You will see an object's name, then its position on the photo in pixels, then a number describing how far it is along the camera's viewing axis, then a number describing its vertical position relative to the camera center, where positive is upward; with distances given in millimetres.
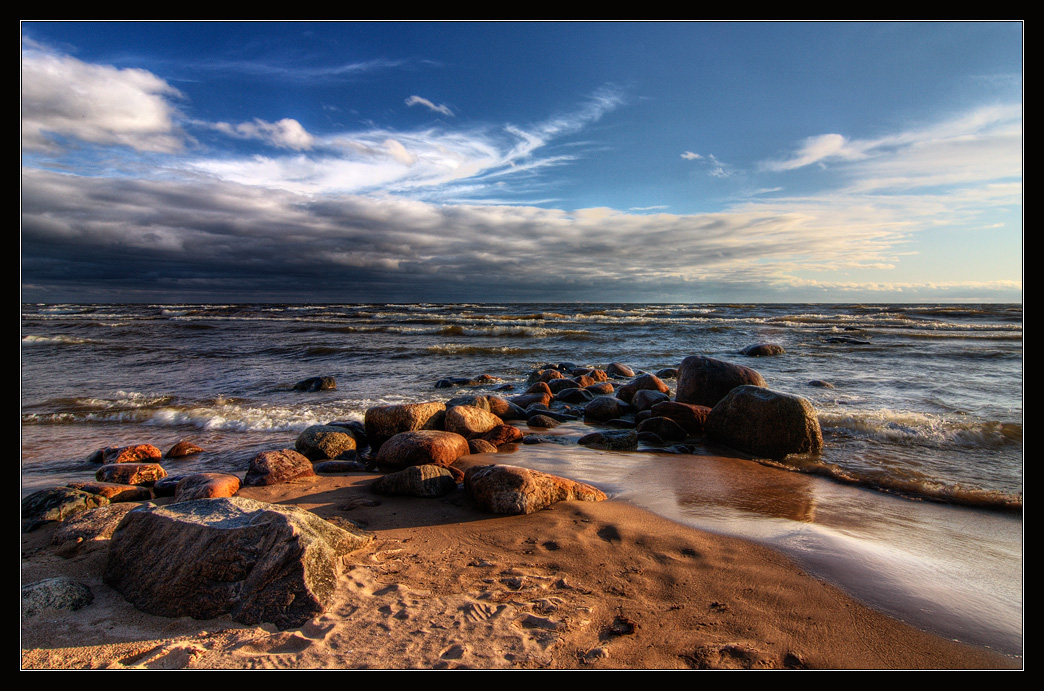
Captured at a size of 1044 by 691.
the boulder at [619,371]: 11688 -958
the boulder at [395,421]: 6039 -1151
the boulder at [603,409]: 7473 -1250
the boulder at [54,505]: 3500 -1333
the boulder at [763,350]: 14934 -576
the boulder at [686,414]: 6574 -1198
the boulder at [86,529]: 2971 -1307
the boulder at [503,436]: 6016 -1354
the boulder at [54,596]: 2201 -1279
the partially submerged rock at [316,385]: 9745 -1052
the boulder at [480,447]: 5590 -1390
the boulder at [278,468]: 4375 -1303
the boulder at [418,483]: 4062 -1334
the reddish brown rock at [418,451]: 4875 -1252
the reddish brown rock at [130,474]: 4457 -1354
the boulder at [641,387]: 8516 -1004
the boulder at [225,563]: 2201 -1172
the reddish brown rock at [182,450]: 5496 -1386
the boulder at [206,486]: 3832 -1292
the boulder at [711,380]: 7820 -823
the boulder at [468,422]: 6094 -1185
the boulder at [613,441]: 5828 -1394
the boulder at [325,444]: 5398 -1302
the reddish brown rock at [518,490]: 3629 -1285
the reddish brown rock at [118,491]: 3975 -1370
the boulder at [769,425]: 5512 -1151
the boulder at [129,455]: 5152 -1347
